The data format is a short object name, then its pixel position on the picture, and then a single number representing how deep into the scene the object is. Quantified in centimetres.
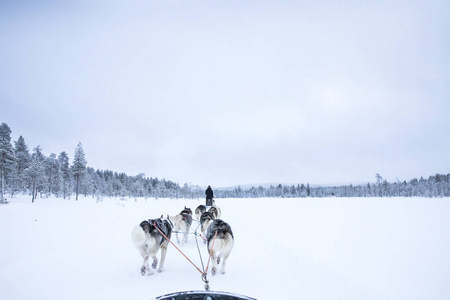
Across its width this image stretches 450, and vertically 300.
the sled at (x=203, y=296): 189
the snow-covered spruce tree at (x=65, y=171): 4513
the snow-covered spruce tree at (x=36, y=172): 3114
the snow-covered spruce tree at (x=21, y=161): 3706
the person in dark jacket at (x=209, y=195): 1976
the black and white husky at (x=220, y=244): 477
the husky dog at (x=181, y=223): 839
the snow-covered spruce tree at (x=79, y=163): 4038
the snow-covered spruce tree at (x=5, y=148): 2392
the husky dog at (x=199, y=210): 1241
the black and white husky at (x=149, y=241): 432
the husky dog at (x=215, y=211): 1046
